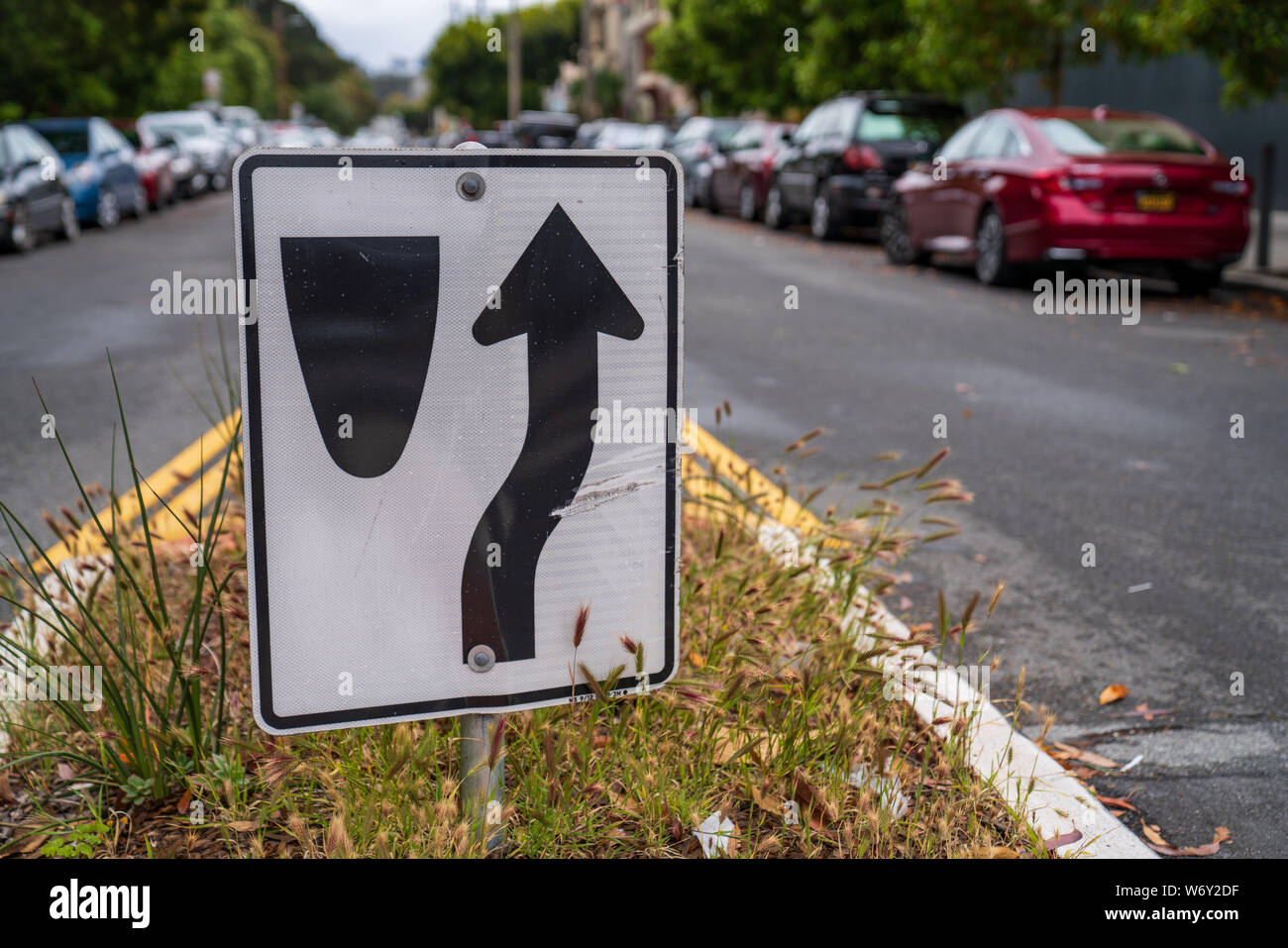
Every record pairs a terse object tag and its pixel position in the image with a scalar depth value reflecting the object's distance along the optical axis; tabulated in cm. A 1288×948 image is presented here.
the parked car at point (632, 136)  3189
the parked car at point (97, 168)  1988
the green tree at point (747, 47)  3027
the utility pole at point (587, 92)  6765
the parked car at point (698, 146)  2548
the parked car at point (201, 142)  3020
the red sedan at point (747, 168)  2189
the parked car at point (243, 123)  3998
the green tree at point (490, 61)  9244
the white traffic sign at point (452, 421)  217
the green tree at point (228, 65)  4581
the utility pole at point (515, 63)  6669
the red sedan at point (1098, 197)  1266
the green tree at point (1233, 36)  1259
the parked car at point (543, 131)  4762
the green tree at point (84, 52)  2897
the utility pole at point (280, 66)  10656
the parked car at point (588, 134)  3984
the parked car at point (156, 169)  2408
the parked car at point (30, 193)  1615
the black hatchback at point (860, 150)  1786
